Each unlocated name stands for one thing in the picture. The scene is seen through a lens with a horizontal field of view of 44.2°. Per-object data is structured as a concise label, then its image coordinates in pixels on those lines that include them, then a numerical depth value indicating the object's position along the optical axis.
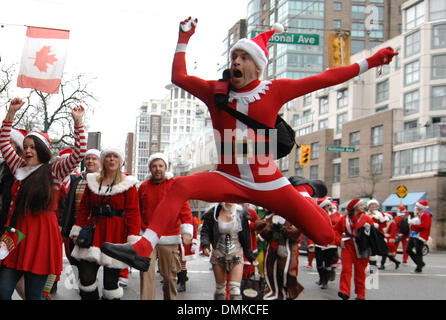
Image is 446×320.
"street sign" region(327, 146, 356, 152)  26.73
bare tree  29.28
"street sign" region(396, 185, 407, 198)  30.84
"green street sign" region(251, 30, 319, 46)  15.37
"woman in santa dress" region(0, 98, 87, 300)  4.71
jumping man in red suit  4.09
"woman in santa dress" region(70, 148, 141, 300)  5.66
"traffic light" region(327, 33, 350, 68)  10.80
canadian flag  12.39
